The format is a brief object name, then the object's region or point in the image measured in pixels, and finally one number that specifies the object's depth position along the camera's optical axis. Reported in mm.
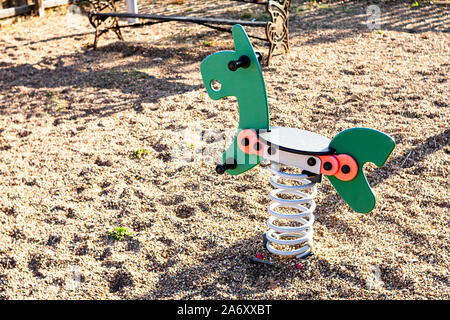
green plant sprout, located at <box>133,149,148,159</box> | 4352
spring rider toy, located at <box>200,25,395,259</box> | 2615
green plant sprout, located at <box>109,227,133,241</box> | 3357
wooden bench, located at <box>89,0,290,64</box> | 6066
